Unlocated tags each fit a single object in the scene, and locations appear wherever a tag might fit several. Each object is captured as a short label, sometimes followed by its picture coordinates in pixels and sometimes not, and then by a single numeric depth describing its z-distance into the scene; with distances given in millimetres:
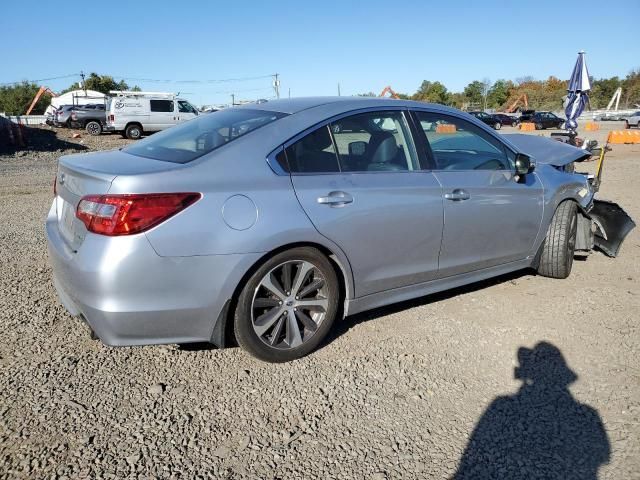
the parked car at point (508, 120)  46688
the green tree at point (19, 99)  69000
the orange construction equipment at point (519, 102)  67375
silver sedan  2662
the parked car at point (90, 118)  27672
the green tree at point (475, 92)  86562
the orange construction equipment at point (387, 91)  35903
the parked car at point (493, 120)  42334
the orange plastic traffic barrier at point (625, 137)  25042
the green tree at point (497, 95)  82312
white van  24453
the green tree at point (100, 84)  75812
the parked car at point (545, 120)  43844
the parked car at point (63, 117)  29406
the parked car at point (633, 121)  40219
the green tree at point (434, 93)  78375
